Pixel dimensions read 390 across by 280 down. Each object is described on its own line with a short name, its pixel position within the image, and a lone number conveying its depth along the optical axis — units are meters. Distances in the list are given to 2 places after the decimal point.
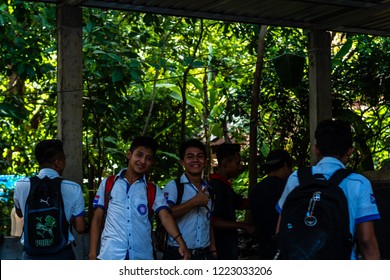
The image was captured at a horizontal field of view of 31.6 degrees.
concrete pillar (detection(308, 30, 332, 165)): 7.82
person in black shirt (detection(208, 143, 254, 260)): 5.36
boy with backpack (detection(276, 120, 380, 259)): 3.21
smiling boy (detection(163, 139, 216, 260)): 4.66
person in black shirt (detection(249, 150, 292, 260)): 5.37
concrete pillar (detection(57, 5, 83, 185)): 6.22
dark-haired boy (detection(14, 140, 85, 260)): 4.55
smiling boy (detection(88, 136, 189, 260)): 4.42
